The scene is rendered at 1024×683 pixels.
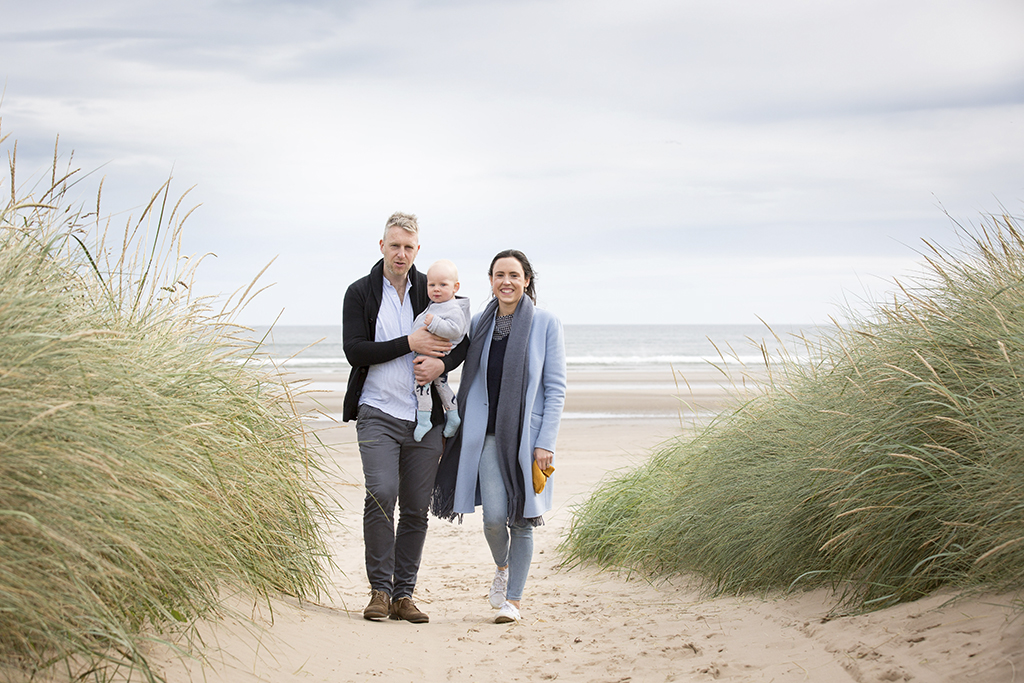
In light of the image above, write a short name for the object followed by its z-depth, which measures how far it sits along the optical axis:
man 4.60
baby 4.60
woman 4.67
